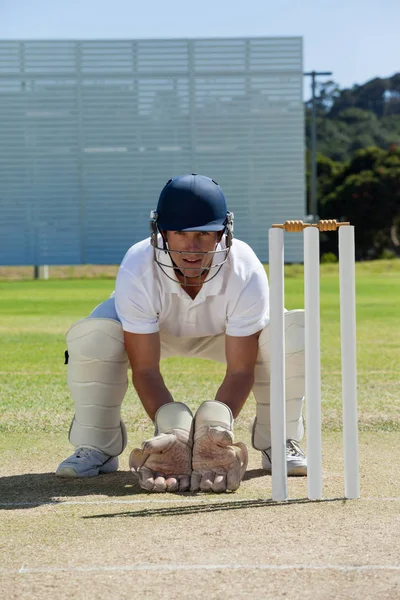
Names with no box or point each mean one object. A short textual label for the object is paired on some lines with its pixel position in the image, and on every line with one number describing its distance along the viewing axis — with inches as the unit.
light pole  1126.4
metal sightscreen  1168.8
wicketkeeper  148.9
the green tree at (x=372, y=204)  1531.7
